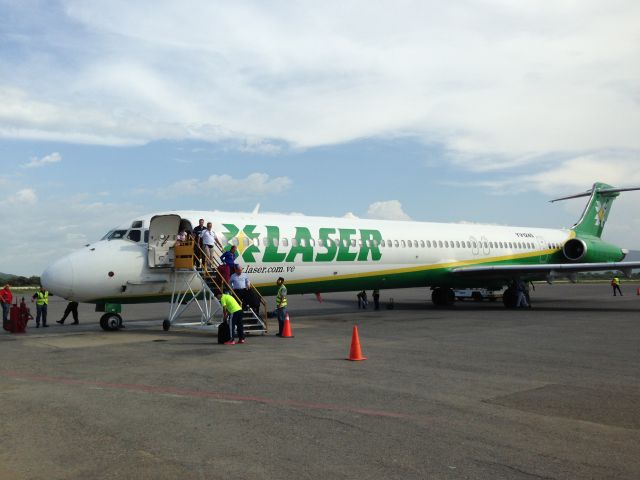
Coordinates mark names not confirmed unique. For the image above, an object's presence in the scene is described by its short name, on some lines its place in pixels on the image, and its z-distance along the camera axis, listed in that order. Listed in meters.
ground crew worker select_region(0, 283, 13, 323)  19.77
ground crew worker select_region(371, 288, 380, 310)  26.27
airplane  16.64
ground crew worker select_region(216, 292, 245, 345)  13.53
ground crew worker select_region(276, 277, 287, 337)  15.39
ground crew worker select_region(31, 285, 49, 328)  19.70
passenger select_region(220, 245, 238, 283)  16.73
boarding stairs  15.96
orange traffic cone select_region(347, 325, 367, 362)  11.03
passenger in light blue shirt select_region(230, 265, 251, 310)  15.74
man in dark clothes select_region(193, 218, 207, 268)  17.27
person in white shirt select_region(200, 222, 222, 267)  17.02
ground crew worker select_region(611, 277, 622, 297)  42.15
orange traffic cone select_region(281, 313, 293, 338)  15.17
